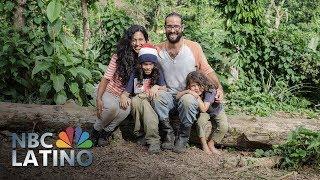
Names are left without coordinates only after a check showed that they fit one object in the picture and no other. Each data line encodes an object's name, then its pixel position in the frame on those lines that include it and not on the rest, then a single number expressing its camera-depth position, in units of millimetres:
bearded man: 4684
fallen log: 5016
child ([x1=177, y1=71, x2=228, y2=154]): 4695
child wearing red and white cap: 4652
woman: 4703
